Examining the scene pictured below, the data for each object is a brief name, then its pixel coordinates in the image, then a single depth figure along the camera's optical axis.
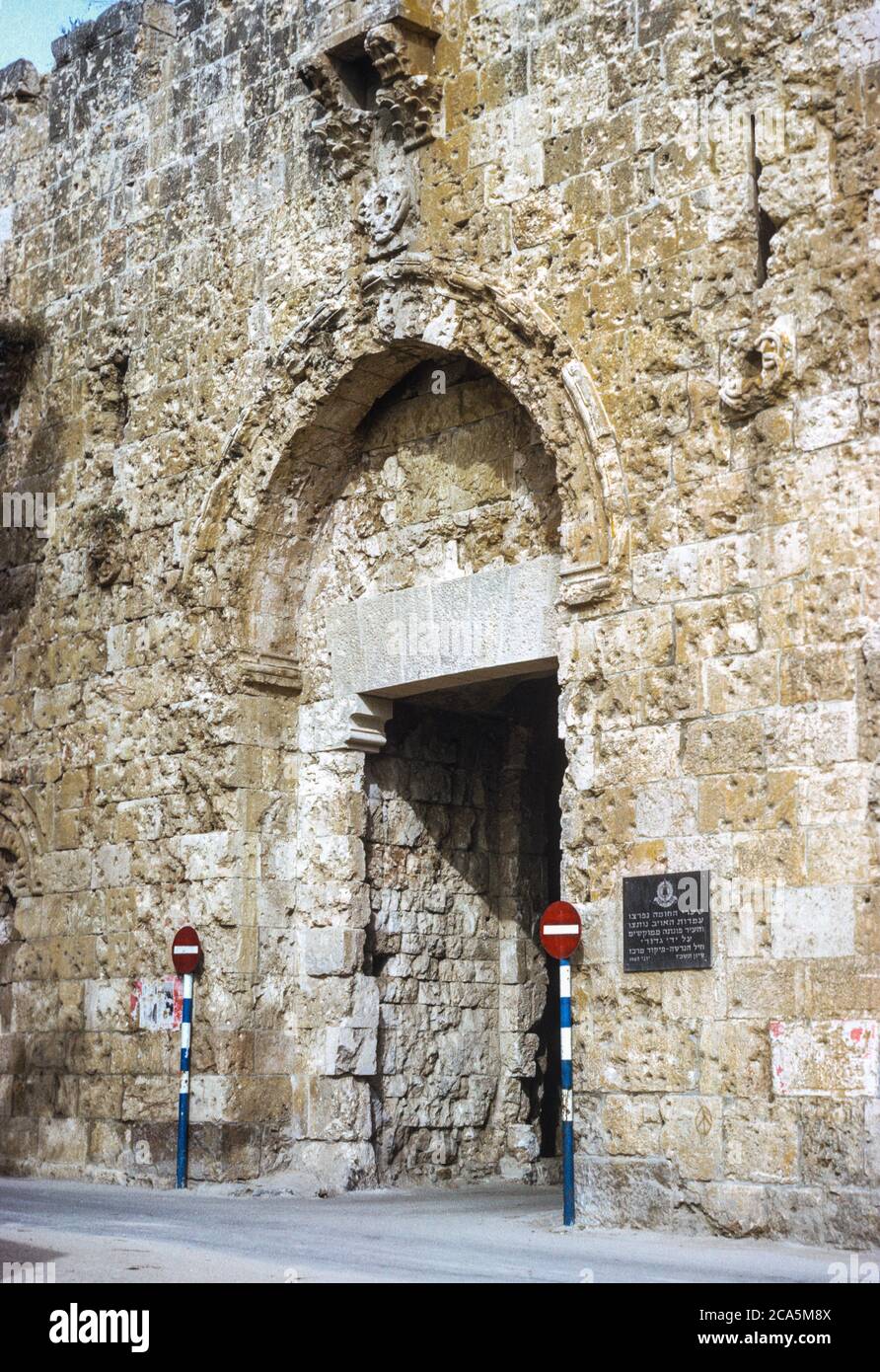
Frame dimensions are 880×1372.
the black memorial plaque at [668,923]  8.66
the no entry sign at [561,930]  9.05
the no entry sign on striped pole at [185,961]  10.92
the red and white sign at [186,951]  11.02
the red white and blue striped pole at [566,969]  8.88
